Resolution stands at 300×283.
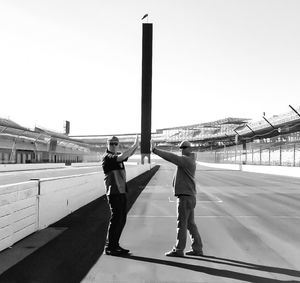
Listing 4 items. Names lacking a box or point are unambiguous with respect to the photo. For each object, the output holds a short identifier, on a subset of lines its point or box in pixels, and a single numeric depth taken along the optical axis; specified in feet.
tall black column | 257.14
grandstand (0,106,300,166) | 178.09
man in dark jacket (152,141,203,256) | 23.11
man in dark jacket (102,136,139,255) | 23.47
